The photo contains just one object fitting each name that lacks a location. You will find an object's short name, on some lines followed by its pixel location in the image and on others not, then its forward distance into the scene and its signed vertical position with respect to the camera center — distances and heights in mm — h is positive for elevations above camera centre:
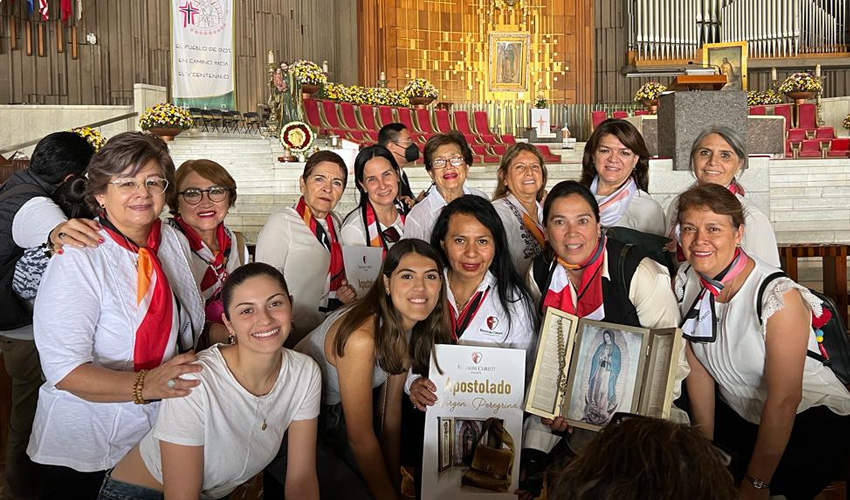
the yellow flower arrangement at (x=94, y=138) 7523 +921
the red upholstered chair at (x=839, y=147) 11792 +1162
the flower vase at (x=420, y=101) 13406 +2168
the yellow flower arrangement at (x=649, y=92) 13469 +2271
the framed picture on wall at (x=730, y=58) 12683 +2758
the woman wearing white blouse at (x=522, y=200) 3508 +128
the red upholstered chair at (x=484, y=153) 12445 +1187
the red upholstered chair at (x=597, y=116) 14389 +1999
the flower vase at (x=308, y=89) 11133 +2001
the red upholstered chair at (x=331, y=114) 11805 +1736
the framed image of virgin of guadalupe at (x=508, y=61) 16062 +3382
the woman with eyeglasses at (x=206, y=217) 2924 +59
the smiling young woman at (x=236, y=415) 2072 -499
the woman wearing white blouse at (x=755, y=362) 2516 -453
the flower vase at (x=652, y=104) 13336 +2053
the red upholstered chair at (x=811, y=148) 11977 +1139
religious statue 10969 +1874
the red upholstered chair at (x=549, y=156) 12414 +1125
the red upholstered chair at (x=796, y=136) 12115 +1358
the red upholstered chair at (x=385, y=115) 12703 +1848
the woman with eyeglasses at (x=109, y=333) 2049 -266
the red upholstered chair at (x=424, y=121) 13141 +1788
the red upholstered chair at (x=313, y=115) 11398 +1675
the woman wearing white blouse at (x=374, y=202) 3633 +128
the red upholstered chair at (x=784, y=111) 13188 +1894
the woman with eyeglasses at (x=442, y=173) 3615 +261
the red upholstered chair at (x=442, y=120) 13352 +1837
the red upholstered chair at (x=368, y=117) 12433 +1776
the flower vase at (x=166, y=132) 10617 +1362
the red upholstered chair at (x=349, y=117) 12086 +1735
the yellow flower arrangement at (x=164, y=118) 10484 +1534
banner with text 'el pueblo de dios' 13609 +3122
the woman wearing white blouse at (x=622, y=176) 3350 +212
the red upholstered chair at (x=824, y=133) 12625 +1434
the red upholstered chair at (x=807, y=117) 13188 +1761
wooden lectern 6656 +1210
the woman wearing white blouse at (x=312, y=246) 3395 -65
